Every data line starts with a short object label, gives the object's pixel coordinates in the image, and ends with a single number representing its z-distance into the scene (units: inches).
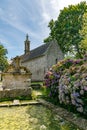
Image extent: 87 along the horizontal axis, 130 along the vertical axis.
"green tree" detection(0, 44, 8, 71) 860.0
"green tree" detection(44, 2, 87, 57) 706.1
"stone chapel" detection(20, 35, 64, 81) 682.3
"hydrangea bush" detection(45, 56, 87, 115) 130.9
